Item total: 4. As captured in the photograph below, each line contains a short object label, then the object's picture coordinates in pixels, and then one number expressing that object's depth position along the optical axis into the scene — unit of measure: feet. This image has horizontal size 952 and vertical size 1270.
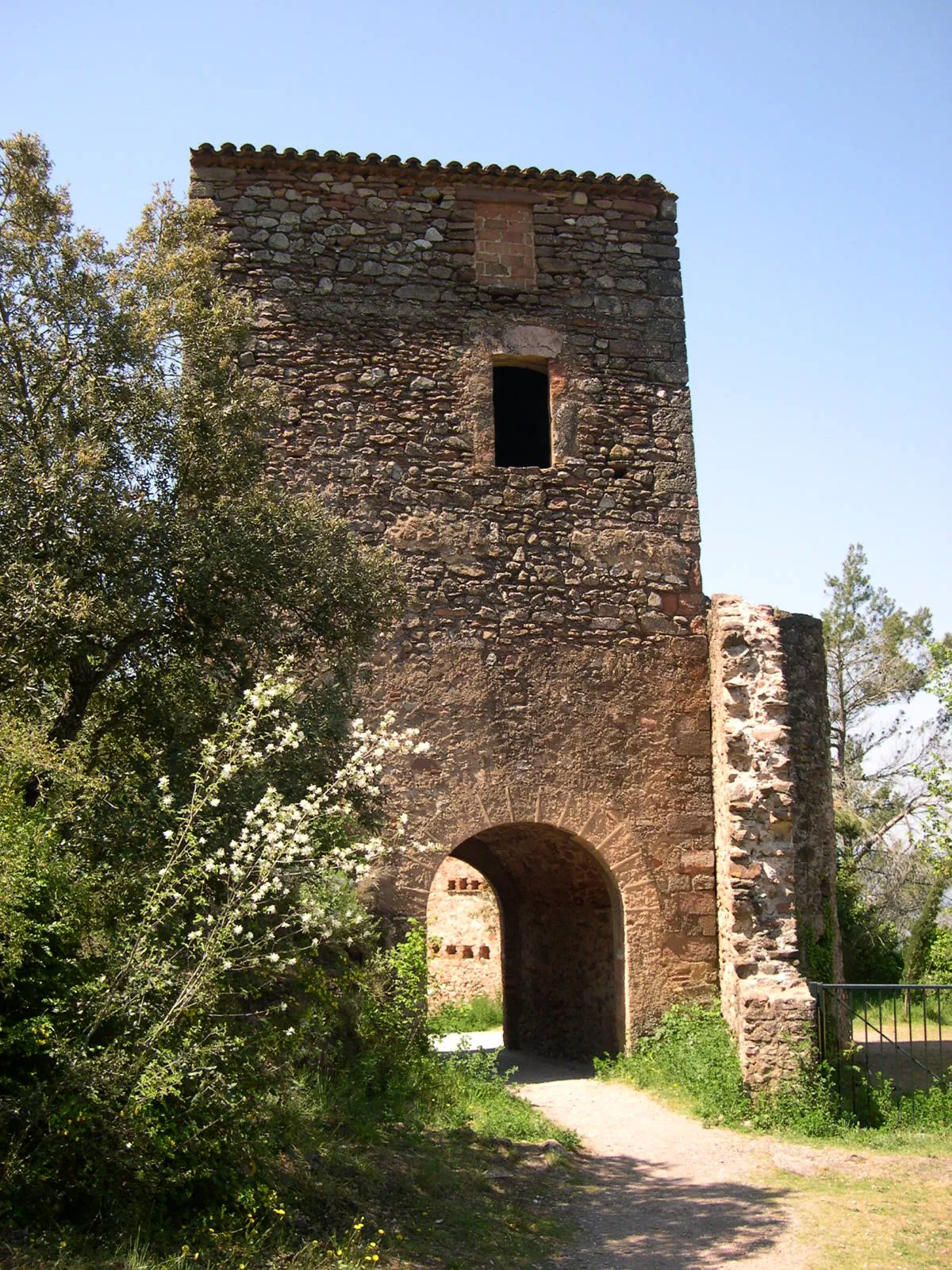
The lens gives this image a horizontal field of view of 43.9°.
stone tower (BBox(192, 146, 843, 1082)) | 33.45
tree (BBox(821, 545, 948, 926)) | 78.28
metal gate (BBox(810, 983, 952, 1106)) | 30.45
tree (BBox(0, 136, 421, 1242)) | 17.53
